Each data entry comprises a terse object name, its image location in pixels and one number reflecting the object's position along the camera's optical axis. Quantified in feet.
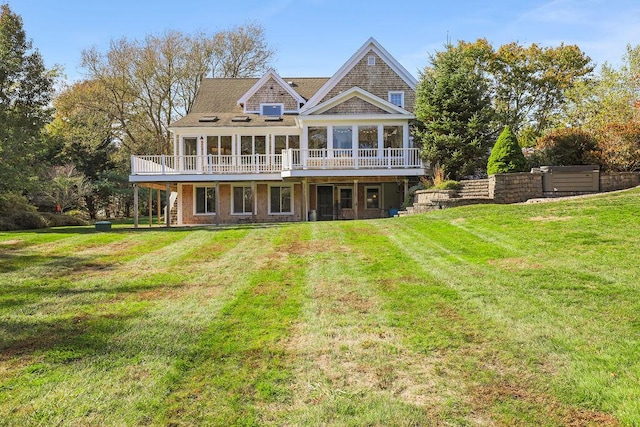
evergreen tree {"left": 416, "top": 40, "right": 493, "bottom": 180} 65.67
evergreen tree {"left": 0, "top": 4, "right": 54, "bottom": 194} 50.55
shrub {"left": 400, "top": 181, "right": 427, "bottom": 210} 63.46
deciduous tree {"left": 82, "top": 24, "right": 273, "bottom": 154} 119.03
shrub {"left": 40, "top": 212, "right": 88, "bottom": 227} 66.95
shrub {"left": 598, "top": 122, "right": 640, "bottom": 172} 52.75
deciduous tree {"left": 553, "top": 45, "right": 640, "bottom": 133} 66.80
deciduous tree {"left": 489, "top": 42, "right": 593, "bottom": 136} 103.71
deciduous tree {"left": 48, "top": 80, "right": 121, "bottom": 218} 110.01
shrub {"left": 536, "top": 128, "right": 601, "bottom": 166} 55.72
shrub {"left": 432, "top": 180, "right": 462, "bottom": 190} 55.11
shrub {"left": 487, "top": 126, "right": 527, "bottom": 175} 52.80
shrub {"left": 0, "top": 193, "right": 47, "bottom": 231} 55.88
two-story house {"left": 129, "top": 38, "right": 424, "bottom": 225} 71.87
